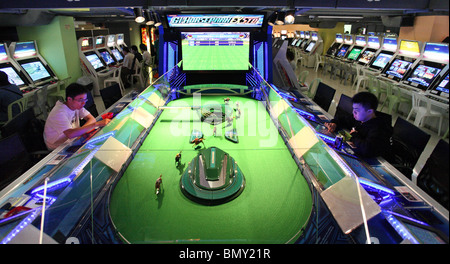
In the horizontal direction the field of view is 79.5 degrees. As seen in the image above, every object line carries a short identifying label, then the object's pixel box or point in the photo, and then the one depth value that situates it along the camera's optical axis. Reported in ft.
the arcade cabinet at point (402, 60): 21.00
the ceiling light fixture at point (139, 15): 14.14
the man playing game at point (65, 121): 9.08
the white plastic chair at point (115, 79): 25.72
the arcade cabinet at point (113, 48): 30.96
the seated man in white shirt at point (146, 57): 31.99
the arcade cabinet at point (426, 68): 18.33
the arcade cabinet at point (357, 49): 32.35
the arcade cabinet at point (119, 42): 33.78
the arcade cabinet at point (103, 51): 28.40
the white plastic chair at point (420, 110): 16.06
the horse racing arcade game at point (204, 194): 5.33
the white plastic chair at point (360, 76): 26.55
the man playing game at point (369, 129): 7.82
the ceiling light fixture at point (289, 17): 14.25
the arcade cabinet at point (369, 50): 29.08
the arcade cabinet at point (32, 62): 18.97
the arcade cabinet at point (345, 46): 35.55
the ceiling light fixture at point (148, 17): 16.55
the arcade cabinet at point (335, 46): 38.45
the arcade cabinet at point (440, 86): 17.34
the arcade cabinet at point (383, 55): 25.10
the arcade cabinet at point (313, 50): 44.78
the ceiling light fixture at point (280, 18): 16.39
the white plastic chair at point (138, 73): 29.78
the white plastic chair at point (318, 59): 39.98
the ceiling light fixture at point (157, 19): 18.33
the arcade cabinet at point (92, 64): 24.32
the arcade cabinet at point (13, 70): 17.53
